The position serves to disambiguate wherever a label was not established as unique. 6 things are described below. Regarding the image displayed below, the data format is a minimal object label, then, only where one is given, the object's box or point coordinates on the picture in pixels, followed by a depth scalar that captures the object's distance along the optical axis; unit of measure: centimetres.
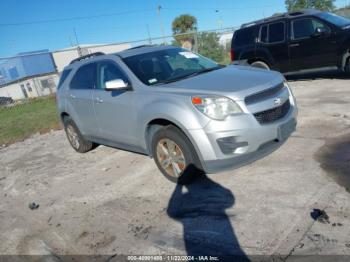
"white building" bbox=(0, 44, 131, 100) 2984
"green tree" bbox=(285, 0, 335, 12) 3034
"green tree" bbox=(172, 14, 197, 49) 5409
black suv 899
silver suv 403
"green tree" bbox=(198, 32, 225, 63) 2028
